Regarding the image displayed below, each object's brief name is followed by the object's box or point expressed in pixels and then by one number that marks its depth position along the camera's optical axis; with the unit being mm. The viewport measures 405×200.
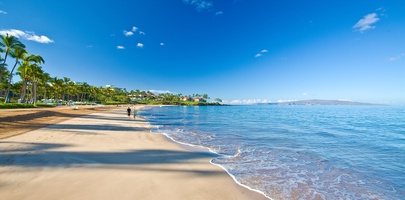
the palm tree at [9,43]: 32675
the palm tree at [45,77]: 51228
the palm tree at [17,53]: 34312
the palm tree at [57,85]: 70438
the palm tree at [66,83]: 75419
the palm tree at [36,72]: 44872
